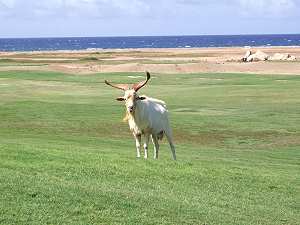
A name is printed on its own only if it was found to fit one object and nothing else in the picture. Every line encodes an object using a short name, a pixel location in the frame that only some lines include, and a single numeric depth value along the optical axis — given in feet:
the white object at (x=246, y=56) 301.14
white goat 63.52
